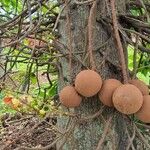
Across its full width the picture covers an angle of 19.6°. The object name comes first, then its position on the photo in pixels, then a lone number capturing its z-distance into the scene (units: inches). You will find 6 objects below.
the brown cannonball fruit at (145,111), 54.5
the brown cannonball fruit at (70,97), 57.2
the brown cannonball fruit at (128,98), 52.7
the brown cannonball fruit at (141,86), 57.6
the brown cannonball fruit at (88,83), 54.8
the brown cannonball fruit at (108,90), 55.7
